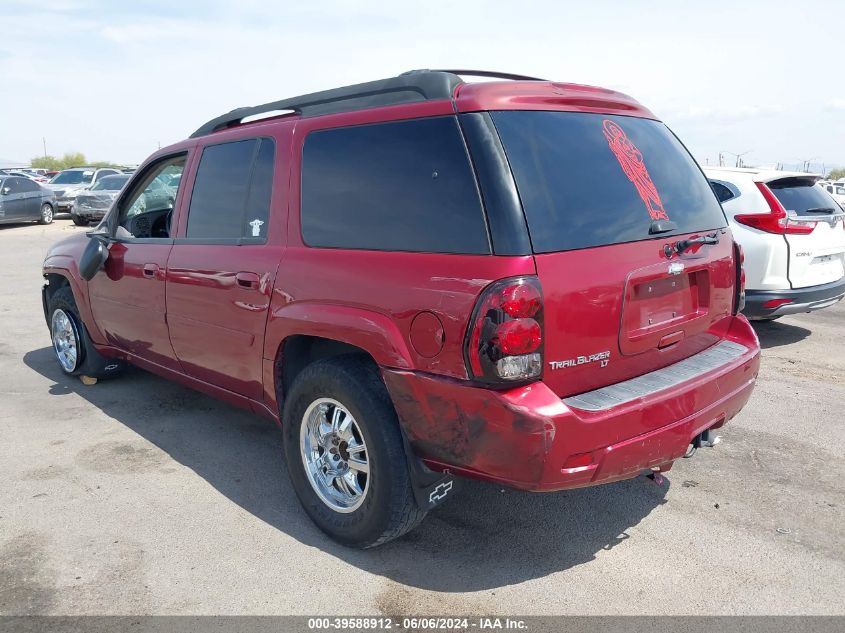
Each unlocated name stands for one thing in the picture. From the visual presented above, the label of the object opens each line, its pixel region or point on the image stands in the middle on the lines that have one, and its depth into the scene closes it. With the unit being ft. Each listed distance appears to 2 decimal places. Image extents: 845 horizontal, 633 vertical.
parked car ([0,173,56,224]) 65.46
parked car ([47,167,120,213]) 77.15
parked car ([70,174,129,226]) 66.13
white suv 21.34
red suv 8.74
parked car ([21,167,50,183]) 102.27
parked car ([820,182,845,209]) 92.92
